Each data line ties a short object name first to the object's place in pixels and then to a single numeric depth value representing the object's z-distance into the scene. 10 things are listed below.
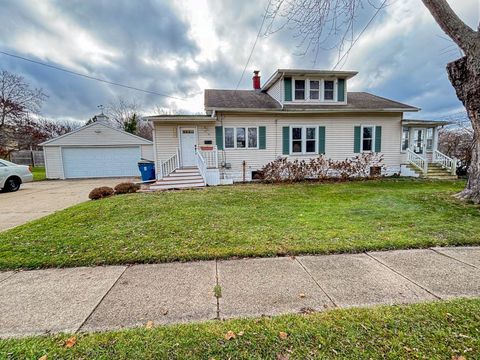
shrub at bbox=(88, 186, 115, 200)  7.81
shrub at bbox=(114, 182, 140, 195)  8.55
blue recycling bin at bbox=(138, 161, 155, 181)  12.26
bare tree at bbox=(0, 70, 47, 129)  18.00
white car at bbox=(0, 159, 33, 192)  9.97
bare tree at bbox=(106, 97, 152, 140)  33.09
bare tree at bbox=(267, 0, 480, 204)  5.48
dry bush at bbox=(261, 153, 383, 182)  11.06
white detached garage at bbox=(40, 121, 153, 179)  15.54
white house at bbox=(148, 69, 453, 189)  11.34
